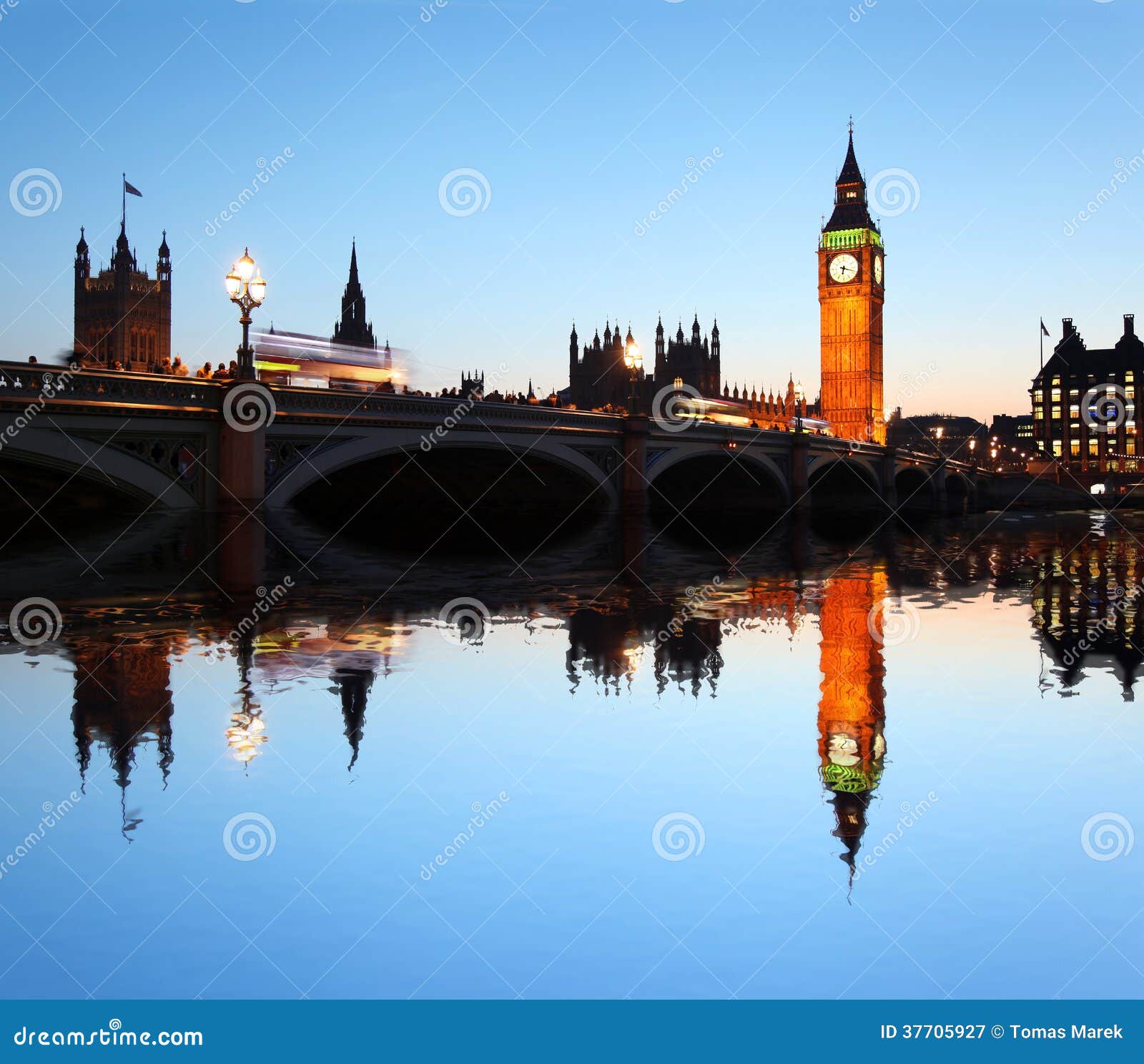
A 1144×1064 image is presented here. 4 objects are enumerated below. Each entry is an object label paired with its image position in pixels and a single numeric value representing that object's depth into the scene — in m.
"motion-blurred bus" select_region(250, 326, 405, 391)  43.81
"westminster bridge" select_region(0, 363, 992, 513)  27.20
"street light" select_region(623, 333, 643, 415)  40.53
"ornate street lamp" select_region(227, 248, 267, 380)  26.78
